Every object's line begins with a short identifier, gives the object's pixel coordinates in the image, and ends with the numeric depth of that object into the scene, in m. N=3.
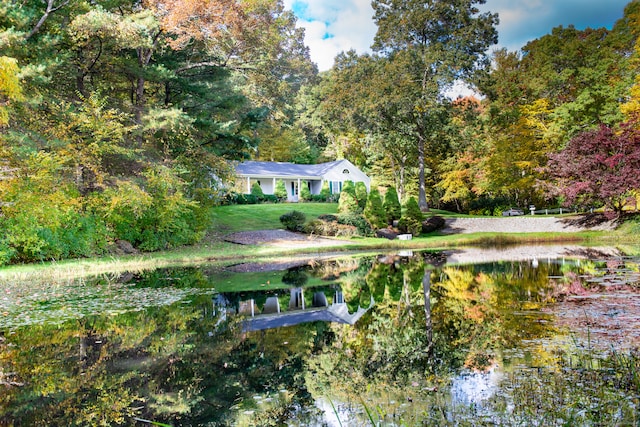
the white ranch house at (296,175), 40.47
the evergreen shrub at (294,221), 25.98
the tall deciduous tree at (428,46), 31.20
